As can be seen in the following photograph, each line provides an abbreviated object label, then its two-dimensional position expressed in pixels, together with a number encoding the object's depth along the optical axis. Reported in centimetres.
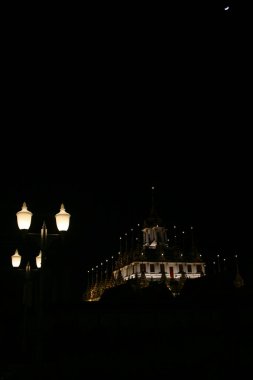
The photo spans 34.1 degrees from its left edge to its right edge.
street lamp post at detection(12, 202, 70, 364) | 1109
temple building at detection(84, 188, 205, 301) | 9063
